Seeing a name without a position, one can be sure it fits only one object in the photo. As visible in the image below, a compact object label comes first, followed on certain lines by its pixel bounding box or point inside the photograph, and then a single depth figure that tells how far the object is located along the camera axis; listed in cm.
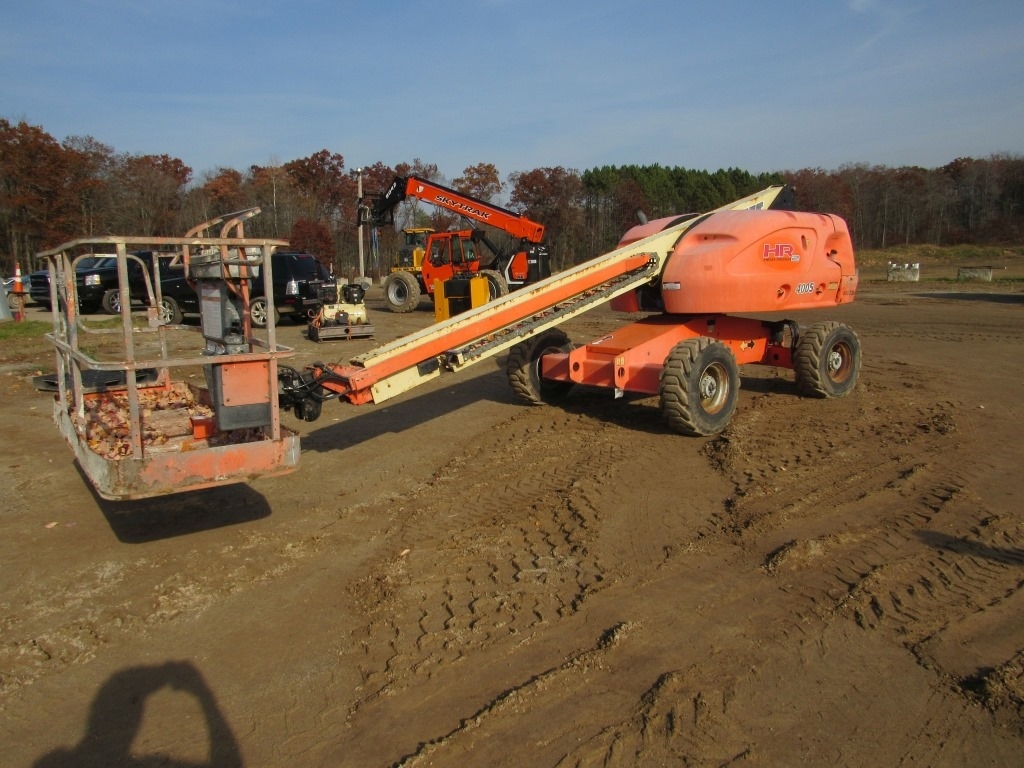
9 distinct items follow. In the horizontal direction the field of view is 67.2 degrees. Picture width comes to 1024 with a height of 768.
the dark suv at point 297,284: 1808
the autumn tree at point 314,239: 4126
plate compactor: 1570
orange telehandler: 2141
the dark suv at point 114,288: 1764
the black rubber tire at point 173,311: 1739
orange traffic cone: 1859
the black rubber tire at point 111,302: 1897
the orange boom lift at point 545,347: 484
